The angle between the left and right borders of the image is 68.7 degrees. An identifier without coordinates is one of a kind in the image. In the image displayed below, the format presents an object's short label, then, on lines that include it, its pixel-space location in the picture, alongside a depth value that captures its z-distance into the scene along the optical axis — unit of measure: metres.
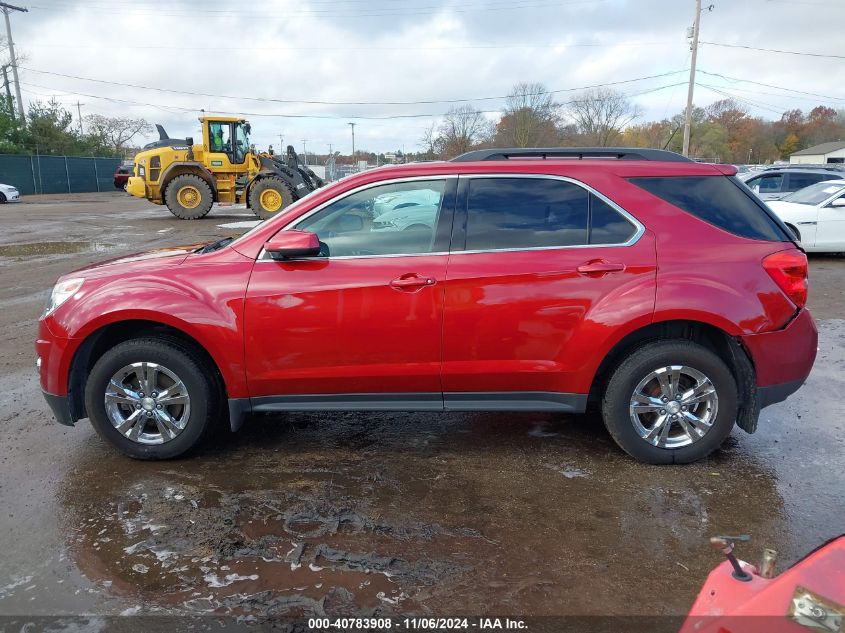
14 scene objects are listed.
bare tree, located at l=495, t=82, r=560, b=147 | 56.34
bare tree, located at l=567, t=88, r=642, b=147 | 57.88
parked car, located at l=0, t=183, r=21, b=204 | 31.48
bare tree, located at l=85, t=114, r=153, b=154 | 69.54
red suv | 3.57
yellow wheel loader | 20.66
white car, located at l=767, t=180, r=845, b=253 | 10.92
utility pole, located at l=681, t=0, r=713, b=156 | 35.47
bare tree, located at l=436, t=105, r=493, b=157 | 60.31
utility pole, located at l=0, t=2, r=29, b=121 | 45.28
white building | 79.88
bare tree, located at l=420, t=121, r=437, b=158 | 59.09
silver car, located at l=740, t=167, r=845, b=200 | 14.09
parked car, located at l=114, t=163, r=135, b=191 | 34.91
